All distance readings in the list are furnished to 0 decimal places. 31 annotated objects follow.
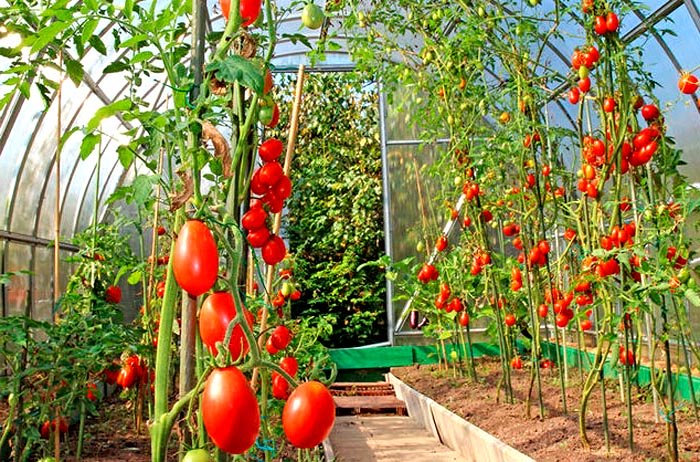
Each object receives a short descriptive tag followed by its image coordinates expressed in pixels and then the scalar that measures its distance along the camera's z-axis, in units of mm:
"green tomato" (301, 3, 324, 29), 1176
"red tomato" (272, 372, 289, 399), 1756
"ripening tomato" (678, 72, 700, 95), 2527
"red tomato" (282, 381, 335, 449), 801
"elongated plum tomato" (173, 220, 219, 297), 772
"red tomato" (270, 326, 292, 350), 1567
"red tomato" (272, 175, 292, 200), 1136
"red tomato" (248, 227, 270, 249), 1174
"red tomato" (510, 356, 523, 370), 4328
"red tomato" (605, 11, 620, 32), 2559
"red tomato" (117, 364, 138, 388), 3064
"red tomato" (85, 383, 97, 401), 2767
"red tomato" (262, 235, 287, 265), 1188
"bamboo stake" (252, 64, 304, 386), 1816
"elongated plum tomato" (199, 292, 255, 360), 829
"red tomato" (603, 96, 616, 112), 2599
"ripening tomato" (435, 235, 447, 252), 4016
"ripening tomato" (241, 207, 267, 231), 1140
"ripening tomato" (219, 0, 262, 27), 993
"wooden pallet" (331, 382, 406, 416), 4863
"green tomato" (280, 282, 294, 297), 2141
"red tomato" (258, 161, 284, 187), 1090
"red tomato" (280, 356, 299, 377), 1781
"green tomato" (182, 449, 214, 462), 790
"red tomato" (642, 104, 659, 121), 2535
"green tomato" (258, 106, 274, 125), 1103
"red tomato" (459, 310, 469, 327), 4410
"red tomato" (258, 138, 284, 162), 1208
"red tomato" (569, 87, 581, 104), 2875
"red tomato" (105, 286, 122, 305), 3587
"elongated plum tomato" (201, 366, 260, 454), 726
